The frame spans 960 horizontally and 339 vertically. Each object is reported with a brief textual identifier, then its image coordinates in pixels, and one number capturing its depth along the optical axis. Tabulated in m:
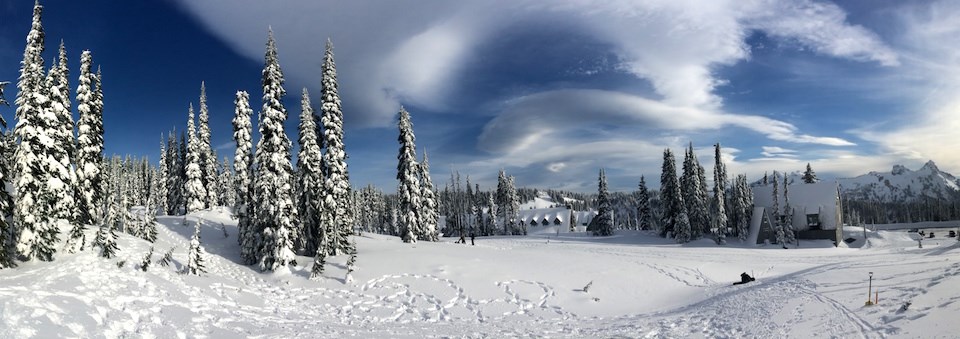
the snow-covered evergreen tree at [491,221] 109.62
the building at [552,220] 131.38
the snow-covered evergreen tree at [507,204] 110.38
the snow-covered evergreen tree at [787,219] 70.12
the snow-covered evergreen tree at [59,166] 22.90
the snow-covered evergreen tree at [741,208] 75.62
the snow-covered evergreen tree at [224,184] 73.86
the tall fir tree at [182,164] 63.59
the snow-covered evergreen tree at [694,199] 74.81
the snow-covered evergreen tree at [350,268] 28.08
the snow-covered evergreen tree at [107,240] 23.25
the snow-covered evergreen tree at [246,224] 31.22
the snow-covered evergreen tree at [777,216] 68.06
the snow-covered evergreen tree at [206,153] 60.16
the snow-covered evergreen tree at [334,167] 34.00
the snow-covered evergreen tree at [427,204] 53.40
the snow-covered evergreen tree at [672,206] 72.36
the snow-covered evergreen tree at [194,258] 24.25
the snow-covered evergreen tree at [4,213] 18.58
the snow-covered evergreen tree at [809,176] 93.94
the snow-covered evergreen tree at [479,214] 103.78
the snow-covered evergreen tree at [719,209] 72.19
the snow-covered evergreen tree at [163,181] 74.69
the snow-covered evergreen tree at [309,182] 33.41
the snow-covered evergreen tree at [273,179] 29.50
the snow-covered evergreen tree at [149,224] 32.34
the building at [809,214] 71.06
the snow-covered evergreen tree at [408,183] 47.81
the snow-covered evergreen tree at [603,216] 88.60
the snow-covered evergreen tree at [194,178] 56.75
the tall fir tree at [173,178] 66.25
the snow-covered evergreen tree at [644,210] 93.27
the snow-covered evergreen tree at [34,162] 20.98
